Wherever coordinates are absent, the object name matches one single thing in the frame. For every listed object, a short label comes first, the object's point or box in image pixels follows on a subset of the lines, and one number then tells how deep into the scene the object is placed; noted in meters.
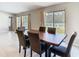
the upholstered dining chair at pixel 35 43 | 1.18
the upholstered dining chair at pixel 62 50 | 1.05
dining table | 1.03
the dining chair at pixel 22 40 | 1.45
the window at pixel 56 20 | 1.64
